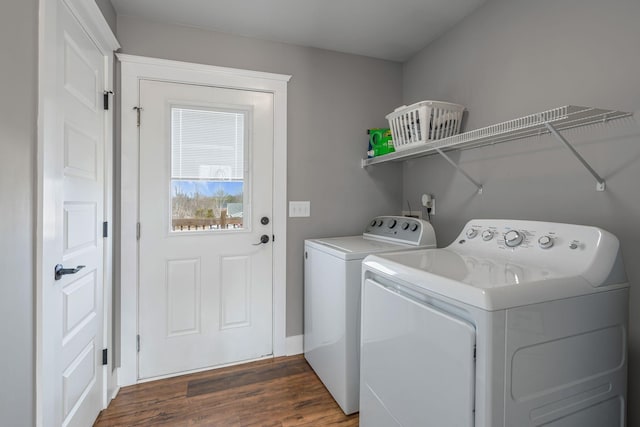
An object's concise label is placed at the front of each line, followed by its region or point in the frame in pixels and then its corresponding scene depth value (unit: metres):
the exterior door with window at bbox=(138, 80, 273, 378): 2.01
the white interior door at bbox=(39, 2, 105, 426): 1.17
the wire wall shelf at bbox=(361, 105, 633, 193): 1.15
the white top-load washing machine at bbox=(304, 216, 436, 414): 1.72
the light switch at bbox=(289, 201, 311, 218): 2.31
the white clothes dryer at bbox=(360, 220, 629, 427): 0.87
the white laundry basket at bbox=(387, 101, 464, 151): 1.84
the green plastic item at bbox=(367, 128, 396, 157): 2.26
